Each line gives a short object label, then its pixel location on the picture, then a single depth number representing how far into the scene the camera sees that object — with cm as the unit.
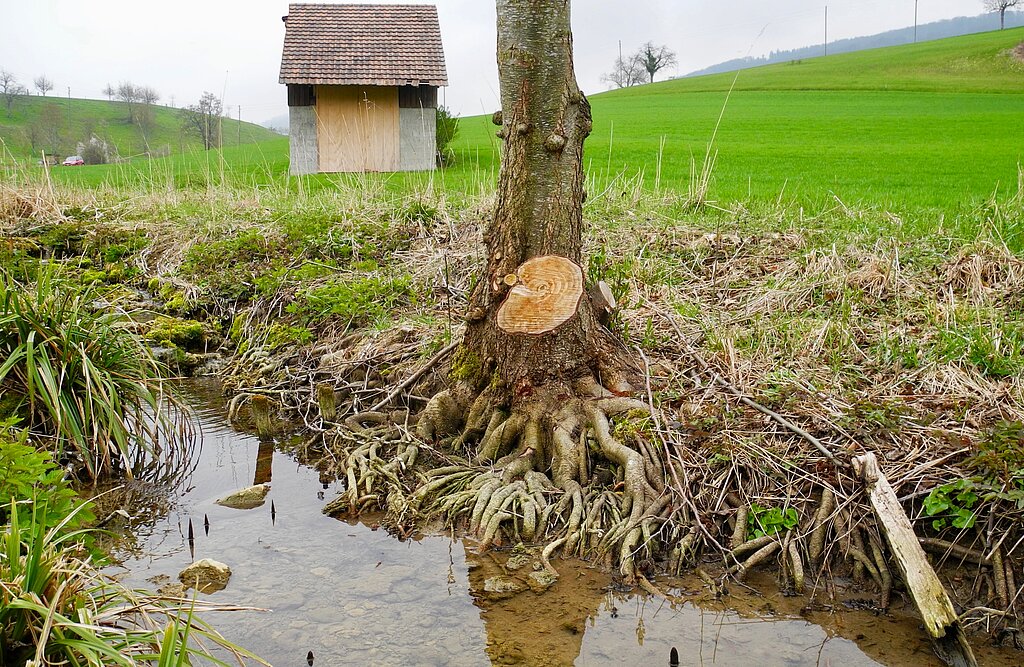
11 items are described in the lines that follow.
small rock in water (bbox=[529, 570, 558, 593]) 388
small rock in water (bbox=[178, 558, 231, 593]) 387
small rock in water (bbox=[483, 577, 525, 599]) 384
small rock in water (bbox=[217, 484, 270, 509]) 487
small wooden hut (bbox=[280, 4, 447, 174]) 2012
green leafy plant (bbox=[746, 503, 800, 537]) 404
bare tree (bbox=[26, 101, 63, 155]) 4597
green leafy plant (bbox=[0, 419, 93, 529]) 290
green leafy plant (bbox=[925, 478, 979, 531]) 372
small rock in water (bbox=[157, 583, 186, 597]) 371
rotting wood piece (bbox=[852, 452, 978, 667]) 329
